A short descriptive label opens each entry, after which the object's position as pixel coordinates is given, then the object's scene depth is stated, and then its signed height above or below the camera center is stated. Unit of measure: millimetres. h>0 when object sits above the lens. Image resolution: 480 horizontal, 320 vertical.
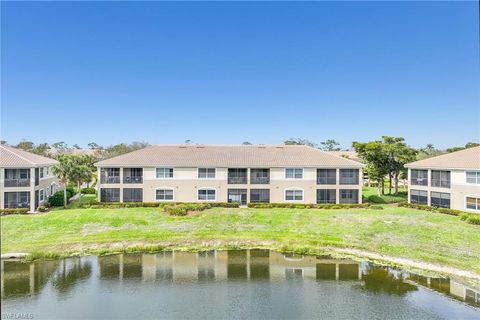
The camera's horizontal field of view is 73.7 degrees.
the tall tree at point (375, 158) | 51219 +1150
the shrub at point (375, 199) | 46831 -5033
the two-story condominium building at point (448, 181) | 37875 -1996
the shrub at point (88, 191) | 53500 -4118
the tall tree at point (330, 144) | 143750 +9741
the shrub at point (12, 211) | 34153 -4768
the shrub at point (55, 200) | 40031 -4241
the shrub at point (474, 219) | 32906 -5665
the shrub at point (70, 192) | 45116 -3752
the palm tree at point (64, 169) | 39775 -316
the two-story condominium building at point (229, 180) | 42469 -1975
